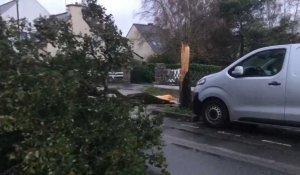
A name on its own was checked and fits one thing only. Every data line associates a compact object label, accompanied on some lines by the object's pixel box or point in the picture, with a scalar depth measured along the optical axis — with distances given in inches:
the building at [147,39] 1615.4
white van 308.2
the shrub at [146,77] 1185.4
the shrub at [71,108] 136.6
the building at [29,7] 1602.4
